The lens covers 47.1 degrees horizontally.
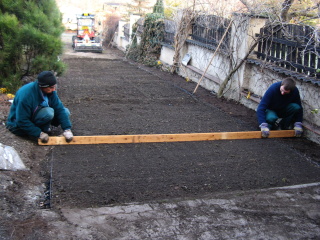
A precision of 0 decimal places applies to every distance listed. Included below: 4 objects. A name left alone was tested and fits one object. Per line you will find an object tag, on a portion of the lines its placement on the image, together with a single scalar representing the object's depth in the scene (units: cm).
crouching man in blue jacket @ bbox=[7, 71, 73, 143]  494
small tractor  1852
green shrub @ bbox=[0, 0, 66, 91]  729
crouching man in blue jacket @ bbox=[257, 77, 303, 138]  616
